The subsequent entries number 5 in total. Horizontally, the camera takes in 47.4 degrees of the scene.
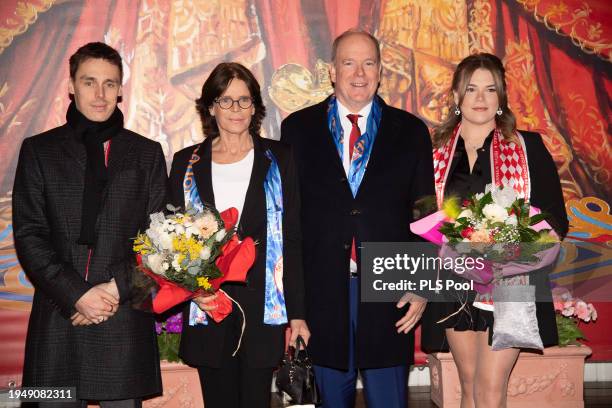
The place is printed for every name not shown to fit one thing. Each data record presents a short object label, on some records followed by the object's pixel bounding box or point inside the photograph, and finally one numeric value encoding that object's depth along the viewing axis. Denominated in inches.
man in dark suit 126.1
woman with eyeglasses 117.2
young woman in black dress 128.7
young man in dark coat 114.8
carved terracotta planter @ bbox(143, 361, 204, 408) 176.1
